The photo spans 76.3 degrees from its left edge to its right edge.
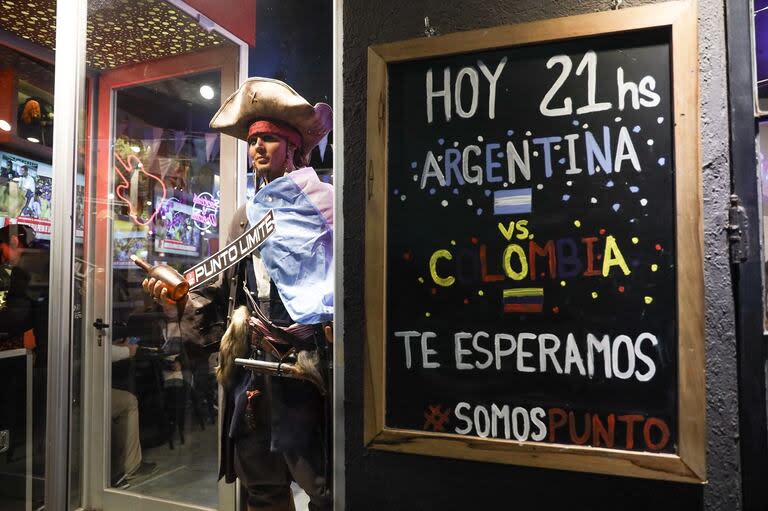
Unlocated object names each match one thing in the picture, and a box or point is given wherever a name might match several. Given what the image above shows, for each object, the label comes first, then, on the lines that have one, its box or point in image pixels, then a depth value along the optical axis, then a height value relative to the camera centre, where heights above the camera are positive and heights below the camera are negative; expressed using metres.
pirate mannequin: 1.58 -0.13
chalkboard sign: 1.23 +0.06
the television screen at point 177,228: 1.88 +0.17
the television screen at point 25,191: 2.54 +0.43
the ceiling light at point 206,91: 1.87 +0.69
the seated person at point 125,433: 2.16 -0.72
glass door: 1.89 +0.15
